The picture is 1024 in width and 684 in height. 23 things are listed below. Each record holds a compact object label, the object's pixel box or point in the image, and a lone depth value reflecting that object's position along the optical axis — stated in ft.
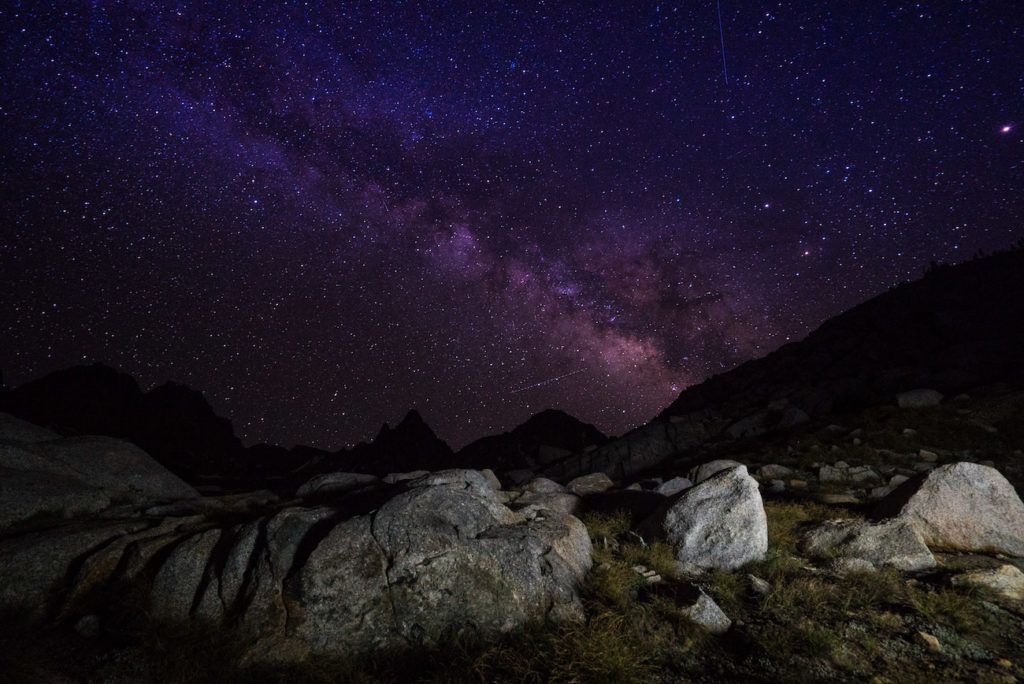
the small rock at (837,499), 39.88
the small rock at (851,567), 23.51
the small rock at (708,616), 18.54
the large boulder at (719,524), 25.40
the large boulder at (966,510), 27.12
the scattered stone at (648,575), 22.98
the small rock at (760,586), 21.91
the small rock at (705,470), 47.34
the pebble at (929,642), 16.96
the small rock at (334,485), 36.68
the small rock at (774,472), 58.29
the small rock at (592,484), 51.18
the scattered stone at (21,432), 43.60
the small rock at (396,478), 37.58
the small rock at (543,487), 42.16
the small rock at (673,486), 41.52
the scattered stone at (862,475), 53.08
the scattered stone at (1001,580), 20.90
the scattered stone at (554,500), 35.26
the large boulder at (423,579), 19.36
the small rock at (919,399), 80.48
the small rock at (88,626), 21.24
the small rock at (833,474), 54.75
